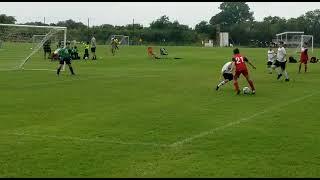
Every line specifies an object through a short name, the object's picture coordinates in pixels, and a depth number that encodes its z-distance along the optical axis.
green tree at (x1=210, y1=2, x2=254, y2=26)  153.23
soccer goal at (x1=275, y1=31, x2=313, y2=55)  57.81
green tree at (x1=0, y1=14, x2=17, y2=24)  63.84
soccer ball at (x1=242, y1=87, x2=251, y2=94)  21.84
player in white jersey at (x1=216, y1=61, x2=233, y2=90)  23.45
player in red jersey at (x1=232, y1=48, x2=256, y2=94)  21.84
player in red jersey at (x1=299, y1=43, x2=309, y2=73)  35.88
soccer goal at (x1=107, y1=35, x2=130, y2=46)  90.45
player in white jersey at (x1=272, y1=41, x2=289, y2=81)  28.62
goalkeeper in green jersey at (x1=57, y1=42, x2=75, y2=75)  31.58
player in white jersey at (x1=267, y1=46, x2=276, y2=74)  35.24
